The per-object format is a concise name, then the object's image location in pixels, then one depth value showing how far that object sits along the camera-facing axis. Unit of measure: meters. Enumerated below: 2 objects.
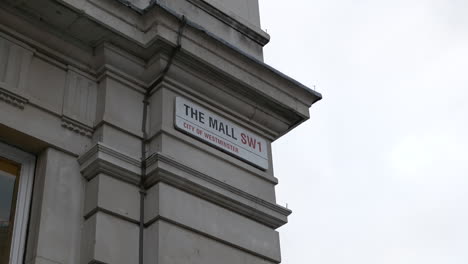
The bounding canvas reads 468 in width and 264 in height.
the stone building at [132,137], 10.30
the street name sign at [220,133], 11.73
